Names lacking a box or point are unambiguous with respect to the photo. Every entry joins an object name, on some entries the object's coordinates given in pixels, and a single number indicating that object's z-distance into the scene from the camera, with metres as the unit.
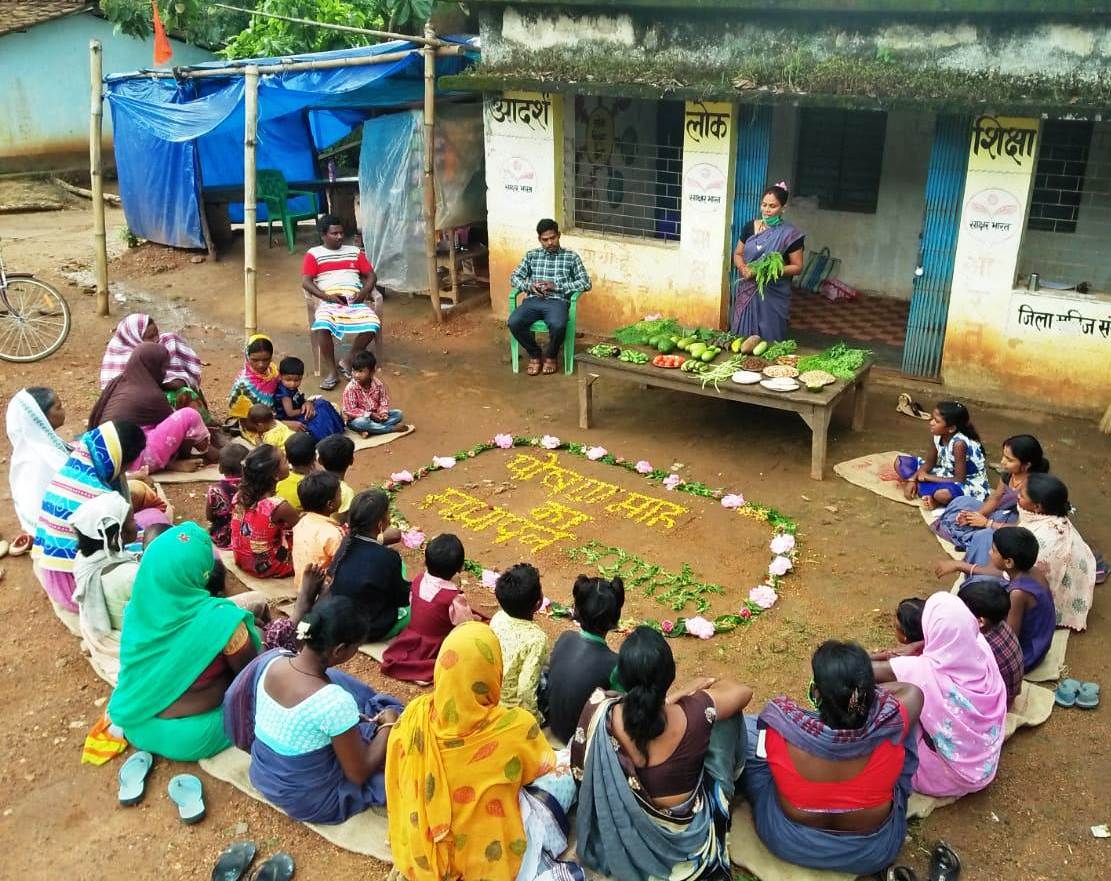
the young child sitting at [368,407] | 8.39
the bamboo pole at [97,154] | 10.95
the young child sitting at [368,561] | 5.12
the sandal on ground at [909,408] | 8.60
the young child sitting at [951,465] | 6.57
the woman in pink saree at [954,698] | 4.14
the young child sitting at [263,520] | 5.80
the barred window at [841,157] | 11.08
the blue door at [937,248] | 8.30
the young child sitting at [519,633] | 4.47
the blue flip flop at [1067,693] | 5.04
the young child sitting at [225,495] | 6.42
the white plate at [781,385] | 7.52
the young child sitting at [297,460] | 6.13
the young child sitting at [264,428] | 7.04
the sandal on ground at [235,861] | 4.08
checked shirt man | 9.69
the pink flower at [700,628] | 5.69
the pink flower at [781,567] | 6.30
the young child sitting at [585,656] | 4.22
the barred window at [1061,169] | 9.86
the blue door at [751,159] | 9.12
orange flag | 10.22
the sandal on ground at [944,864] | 4.01
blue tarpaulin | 10.80
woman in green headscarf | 4.36
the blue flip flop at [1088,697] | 5.01
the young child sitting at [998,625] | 4.48
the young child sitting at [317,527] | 5.41
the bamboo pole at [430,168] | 10.12
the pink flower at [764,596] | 5.99
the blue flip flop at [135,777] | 4.49
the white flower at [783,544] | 6.54
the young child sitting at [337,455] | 6.08
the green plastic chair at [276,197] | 14.19
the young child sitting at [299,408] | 7.91
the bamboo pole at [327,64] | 9.85
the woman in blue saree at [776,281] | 8.42
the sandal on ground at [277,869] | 4.06
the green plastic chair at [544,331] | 9.81
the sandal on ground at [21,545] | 6.64
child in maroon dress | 4.90
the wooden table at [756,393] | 7.38
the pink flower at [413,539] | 6.80
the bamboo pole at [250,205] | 9.02
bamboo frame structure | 9.11
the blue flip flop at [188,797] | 4.37
